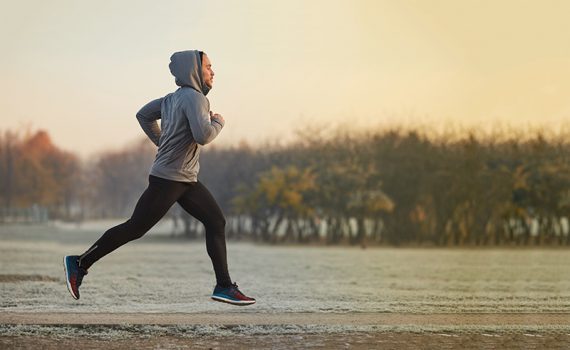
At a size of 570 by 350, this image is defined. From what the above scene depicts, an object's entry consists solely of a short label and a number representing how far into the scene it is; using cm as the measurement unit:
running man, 772
